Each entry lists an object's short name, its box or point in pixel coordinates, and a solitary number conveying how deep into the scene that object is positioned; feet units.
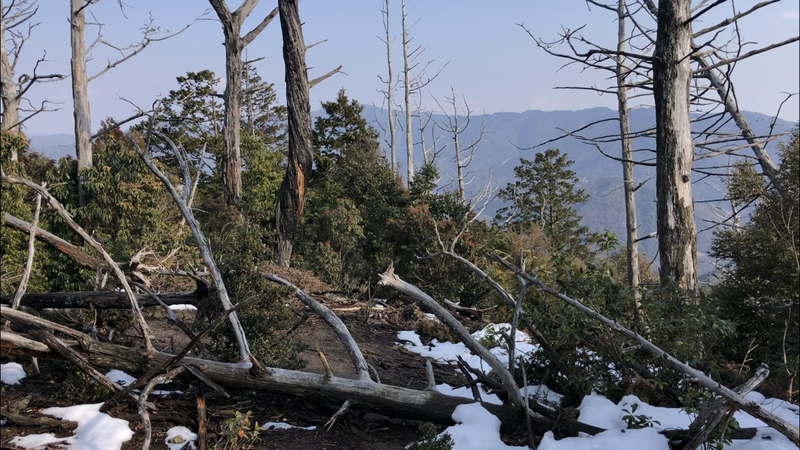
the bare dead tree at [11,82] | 43.96
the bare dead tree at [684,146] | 17.13
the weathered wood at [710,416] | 10.48
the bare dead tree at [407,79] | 83.97
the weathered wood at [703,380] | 10.06
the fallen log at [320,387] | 13.20
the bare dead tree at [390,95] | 92.27
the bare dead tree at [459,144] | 77.51
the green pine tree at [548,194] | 88.22
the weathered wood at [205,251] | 14.90
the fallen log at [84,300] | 16.22
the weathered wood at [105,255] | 12.80
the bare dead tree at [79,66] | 42.29
